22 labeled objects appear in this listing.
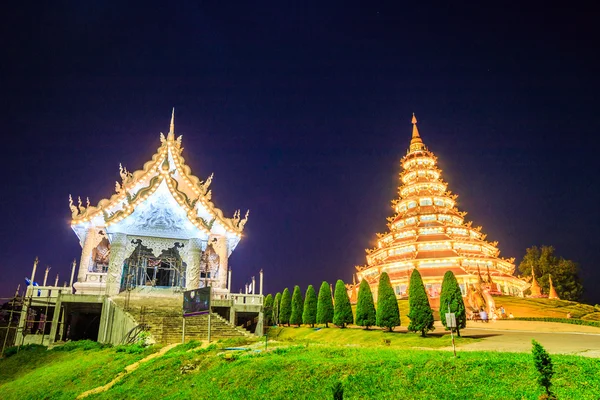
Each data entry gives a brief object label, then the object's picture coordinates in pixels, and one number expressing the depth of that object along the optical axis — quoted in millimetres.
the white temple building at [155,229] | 24111
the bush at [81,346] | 19047
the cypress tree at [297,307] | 33594
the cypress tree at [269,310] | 38194
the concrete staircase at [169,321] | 17547
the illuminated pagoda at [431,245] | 43344
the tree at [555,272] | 52219
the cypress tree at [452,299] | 21094
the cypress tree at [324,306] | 29734
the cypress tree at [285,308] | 35812
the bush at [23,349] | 20438
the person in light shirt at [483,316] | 30453
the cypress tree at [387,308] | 23766
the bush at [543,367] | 7688
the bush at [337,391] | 5855
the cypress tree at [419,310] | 21281
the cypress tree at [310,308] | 31625
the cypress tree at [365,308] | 25969
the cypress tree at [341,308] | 27828
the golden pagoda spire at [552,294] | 43338
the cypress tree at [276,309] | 38312
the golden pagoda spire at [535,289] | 43862
